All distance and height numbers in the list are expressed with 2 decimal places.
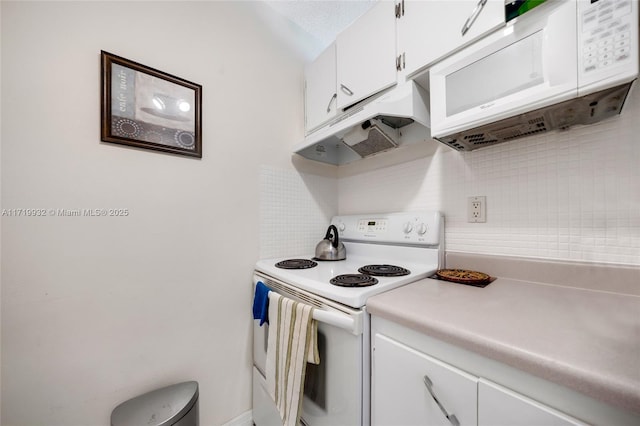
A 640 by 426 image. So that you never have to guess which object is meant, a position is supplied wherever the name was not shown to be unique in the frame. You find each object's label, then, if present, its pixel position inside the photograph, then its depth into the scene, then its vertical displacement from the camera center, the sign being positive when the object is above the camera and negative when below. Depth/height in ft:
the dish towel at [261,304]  3.64 -1.44
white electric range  2.51 -0.98
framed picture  3.28 +1.62
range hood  3.41 +1.50
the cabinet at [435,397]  1.60 -1.46
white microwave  1.96 +1.38
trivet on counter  3.09 -0.89
